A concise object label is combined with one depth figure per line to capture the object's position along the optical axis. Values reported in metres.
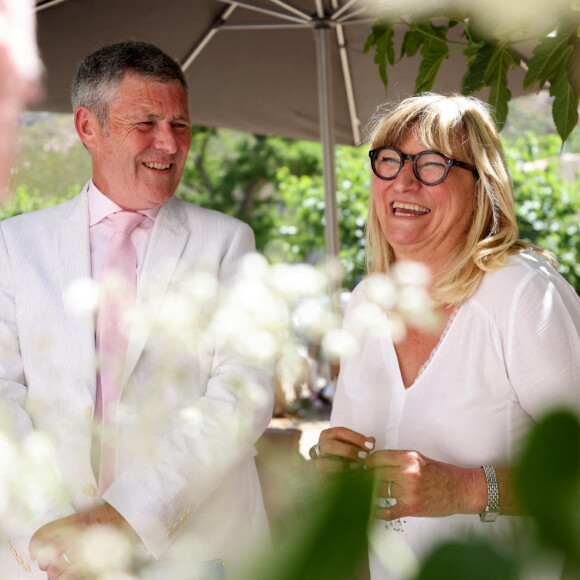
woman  1.49
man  1.76
